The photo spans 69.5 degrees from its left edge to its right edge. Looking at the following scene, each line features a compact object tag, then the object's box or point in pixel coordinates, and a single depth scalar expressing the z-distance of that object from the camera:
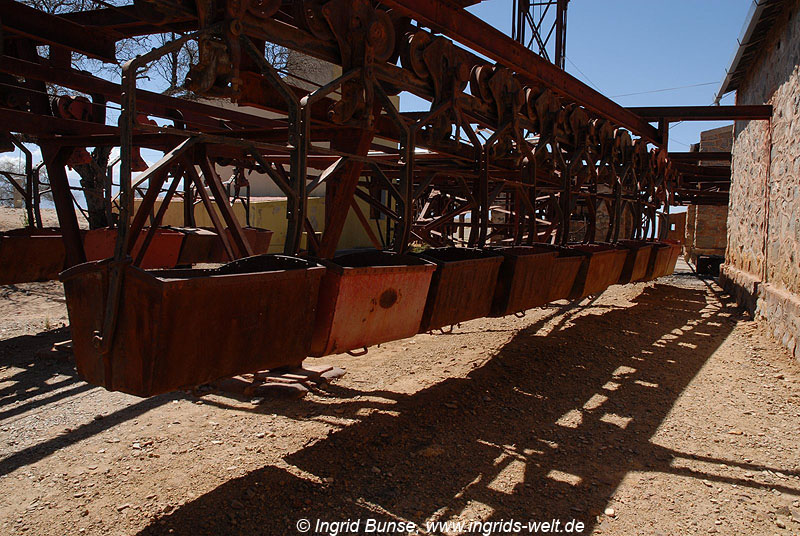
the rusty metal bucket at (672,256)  10.35
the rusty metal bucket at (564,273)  5.63
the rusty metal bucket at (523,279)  4.65
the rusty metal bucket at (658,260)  9.22
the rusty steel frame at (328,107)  2.96
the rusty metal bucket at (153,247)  6.16
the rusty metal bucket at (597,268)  6.21
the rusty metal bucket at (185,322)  2.31
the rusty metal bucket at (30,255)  5.89
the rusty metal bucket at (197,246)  7.19
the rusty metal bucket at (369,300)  3.04
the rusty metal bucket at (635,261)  8.08
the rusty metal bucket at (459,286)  3.85
